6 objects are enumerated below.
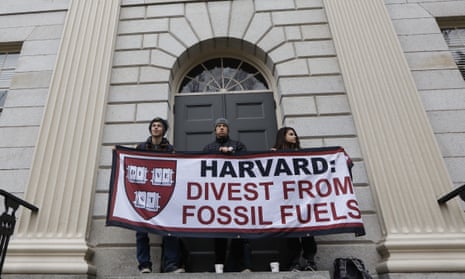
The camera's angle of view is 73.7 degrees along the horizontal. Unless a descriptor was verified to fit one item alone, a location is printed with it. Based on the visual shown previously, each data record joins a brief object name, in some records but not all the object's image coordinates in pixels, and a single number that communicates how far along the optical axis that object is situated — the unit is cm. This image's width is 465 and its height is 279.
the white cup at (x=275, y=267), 402
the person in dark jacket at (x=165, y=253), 428
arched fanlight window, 671
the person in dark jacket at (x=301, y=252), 430
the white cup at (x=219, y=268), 398
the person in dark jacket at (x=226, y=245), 432
